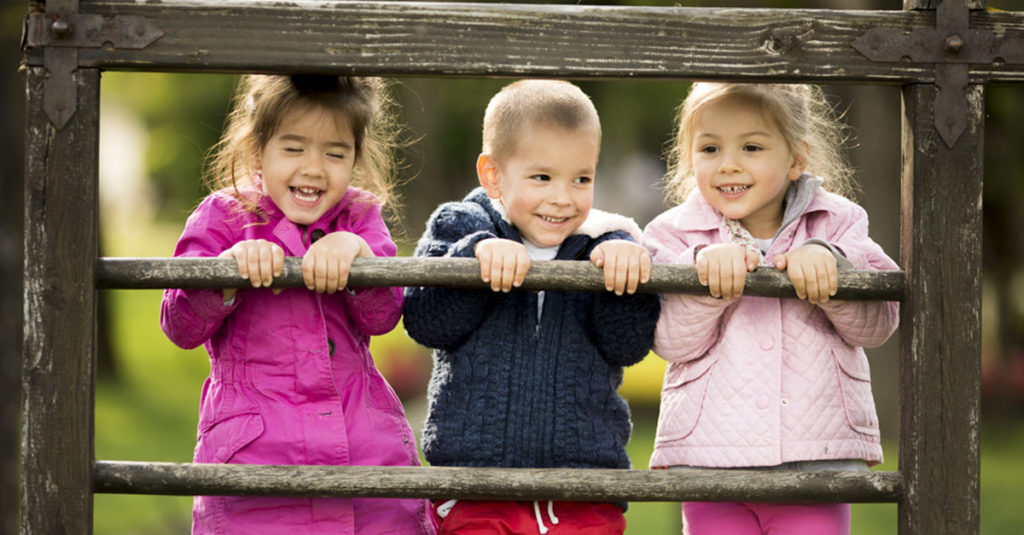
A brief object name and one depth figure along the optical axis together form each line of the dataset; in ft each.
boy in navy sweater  17.61
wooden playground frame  16.01
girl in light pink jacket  18.07
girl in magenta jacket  17.80
